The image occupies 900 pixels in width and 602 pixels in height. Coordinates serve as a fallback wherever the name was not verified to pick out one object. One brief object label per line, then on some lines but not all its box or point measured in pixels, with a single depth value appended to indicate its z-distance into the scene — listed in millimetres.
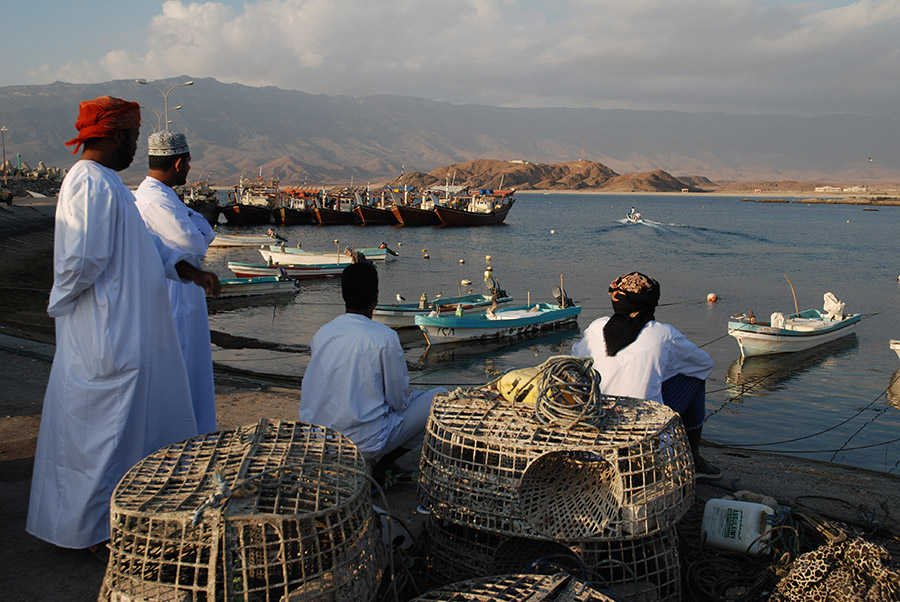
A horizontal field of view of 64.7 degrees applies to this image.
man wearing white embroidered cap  3615
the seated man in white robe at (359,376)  3486
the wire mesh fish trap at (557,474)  2639
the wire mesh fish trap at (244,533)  1954
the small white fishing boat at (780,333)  13688
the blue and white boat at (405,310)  15859
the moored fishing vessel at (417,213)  53250
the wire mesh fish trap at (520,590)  2031
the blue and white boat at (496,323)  14547
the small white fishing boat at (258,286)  19484
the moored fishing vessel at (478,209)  53125
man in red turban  2920
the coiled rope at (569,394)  2793
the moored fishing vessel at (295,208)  52906
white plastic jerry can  3125
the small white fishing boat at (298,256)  25078
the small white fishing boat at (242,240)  33375
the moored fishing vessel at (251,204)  51719
